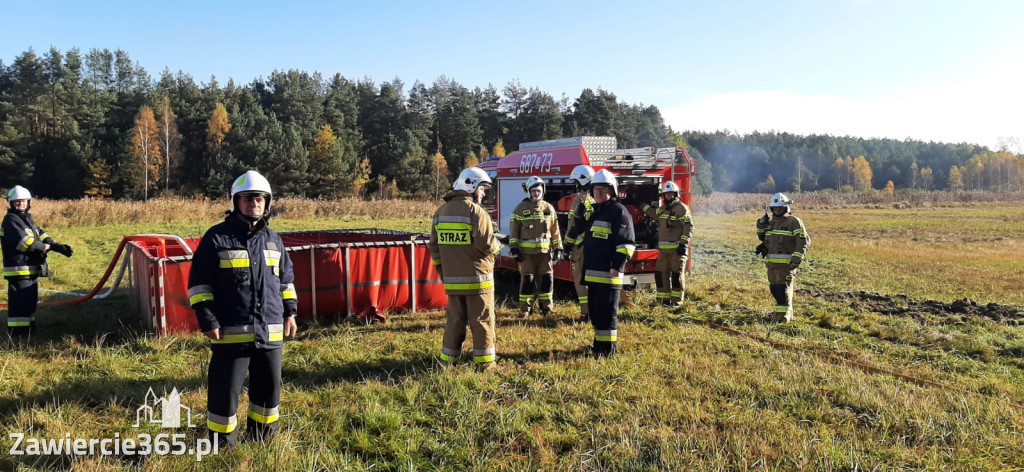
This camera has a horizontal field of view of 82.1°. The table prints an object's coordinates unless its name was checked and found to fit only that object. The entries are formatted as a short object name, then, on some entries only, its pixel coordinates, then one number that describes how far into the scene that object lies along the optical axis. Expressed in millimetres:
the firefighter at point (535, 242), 8102
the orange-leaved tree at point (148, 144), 46062
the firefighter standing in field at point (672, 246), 8859
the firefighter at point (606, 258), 5980
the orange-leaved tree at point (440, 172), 54050
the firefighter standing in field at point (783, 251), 7883
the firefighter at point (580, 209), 7805
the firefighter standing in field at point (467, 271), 5367
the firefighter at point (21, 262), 6734
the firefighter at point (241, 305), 3549
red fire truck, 9297
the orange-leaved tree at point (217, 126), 50094
